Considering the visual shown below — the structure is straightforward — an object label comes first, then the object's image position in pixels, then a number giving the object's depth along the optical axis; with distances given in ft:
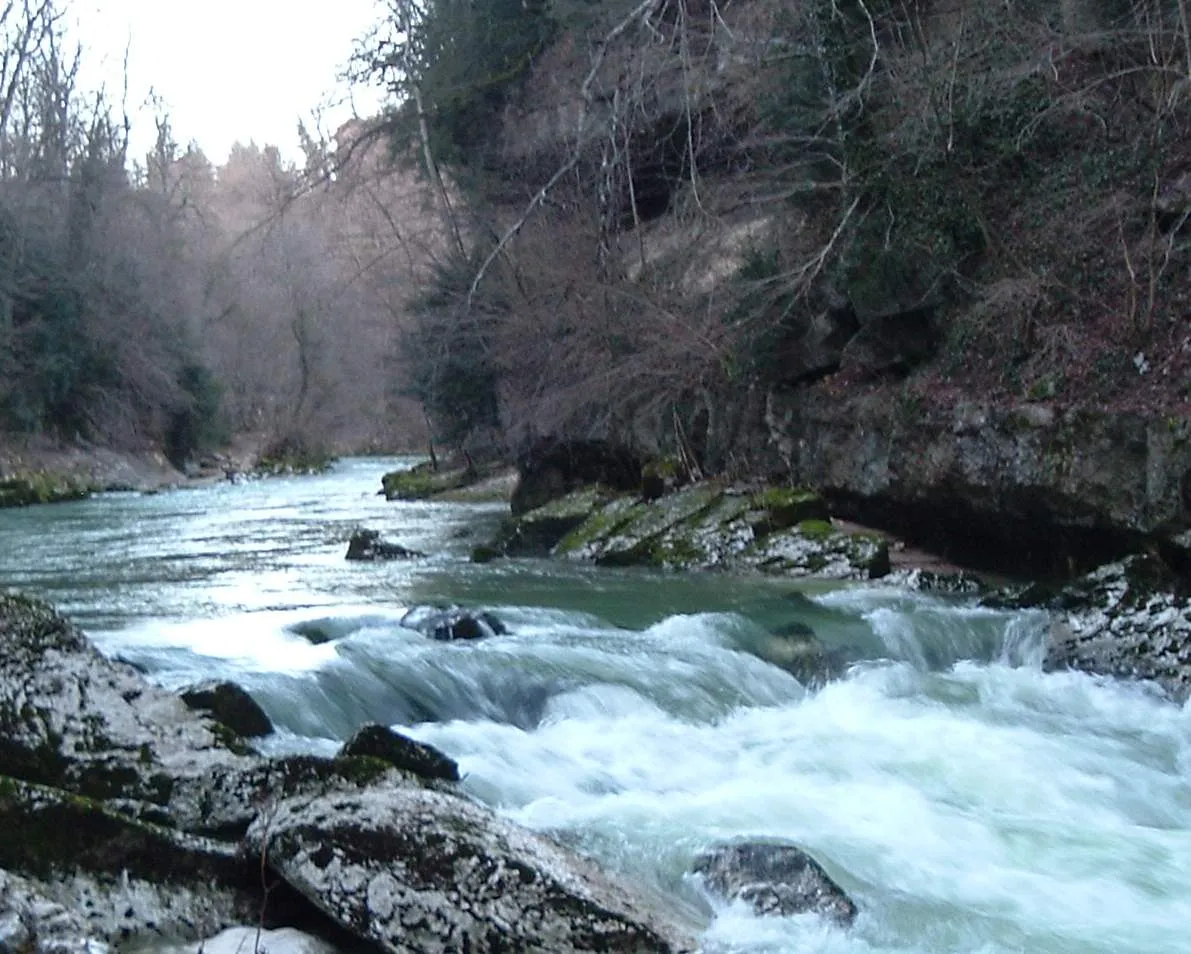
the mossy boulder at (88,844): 16.90
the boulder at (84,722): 20.15
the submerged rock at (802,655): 35.17
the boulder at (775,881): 19.44
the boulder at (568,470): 74.95
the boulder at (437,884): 16.69
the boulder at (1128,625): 35.37
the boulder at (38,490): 98.53
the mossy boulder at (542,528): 61.62
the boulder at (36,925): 13.85
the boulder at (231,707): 24.94
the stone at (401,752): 21.59
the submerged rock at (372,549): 58.18
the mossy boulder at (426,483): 108.78
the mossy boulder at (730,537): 50.08
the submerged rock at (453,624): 36.09
